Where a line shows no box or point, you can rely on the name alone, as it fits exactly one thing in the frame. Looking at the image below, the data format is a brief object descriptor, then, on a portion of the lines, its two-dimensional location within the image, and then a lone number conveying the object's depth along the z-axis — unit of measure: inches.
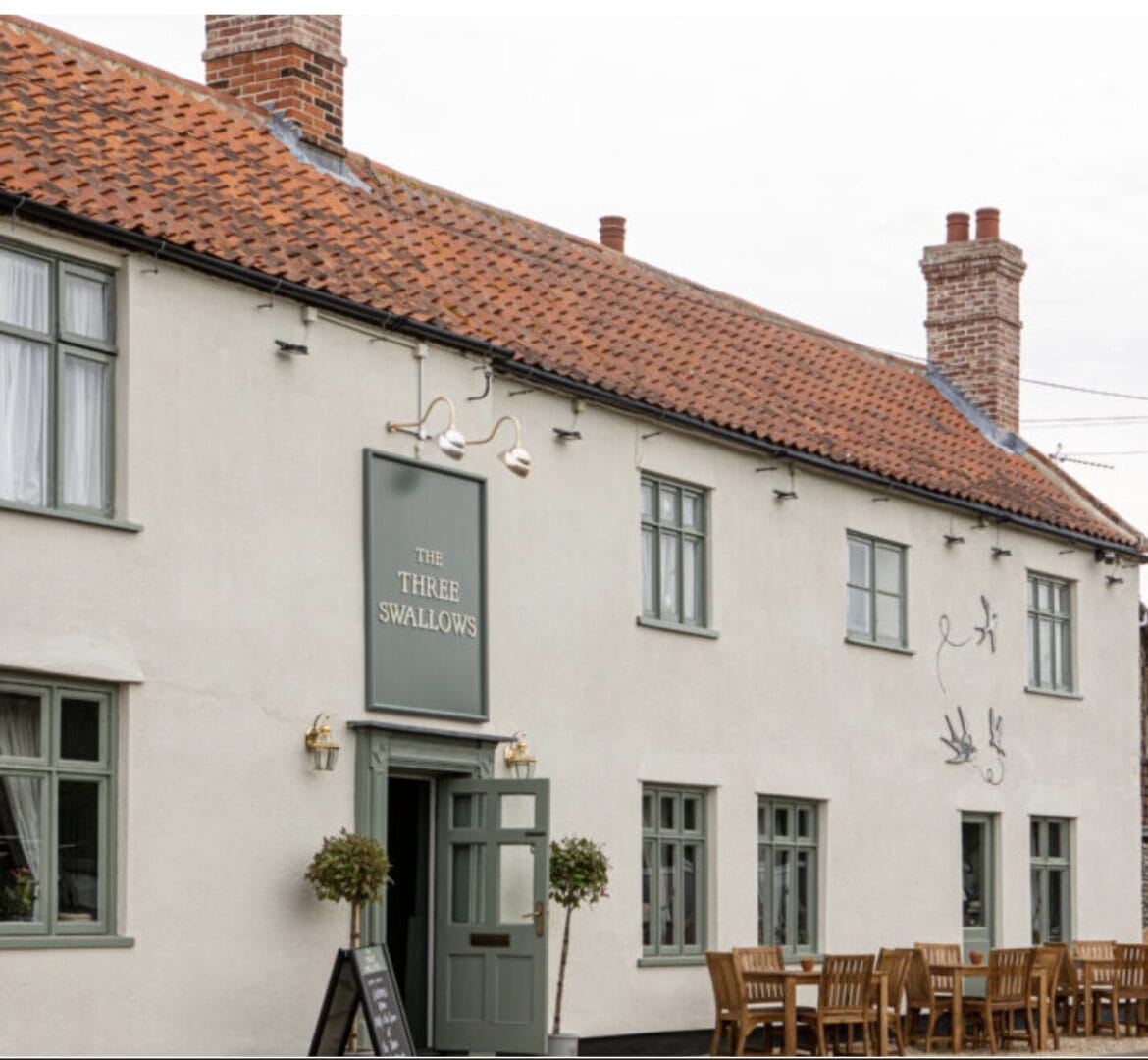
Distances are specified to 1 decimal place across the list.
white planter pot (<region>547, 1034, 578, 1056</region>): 740.6
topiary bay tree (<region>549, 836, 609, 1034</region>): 754.2
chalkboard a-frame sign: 653.9
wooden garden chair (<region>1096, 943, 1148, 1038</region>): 976.9
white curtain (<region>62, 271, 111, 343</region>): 627.5
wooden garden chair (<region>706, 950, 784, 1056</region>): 809.5
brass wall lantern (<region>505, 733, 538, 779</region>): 762.8
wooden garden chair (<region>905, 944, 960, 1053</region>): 887.1
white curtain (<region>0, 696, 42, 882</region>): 600.1
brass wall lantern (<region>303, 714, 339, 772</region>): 679.7
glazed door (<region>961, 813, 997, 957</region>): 1022.4
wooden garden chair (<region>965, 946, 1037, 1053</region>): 881.5
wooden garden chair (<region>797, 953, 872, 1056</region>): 813.2
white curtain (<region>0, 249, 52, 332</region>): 610.5
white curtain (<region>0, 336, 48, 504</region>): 611.2
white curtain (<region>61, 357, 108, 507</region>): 626.2
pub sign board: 714.2
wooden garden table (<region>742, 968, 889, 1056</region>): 801.6
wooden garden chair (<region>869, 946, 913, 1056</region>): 860.0
